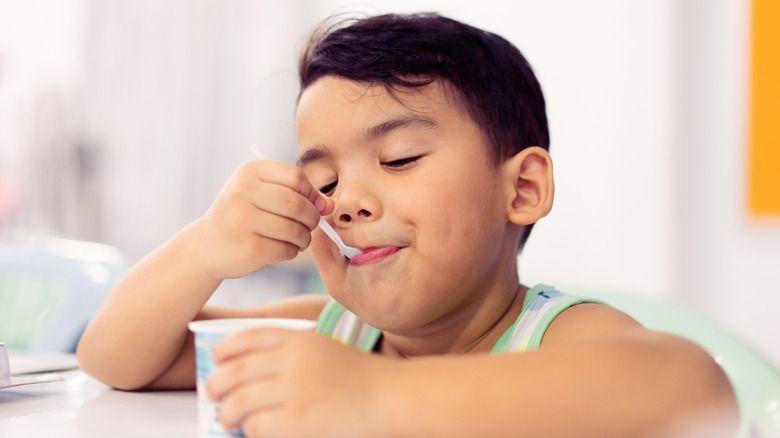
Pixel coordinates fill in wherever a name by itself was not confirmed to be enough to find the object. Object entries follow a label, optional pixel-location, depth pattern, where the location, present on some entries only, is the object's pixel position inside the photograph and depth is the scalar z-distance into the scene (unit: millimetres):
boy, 515
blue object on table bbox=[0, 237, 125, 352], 1314
